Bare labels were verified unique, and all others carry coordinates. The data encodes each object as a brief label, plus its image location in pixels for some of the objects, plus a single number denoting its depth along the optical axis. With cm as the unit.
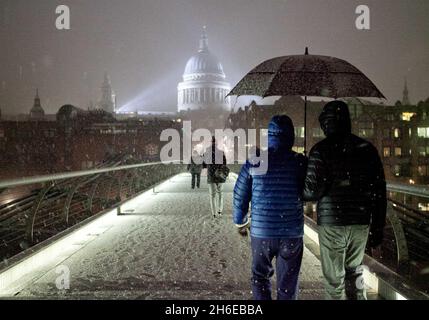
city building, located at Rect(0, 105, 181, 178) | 9300
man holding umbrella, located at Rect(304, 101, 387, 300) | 385
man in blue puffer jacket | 385
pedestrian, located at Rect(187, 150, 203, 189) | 1994
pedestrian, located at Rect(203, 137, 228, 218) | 1102
